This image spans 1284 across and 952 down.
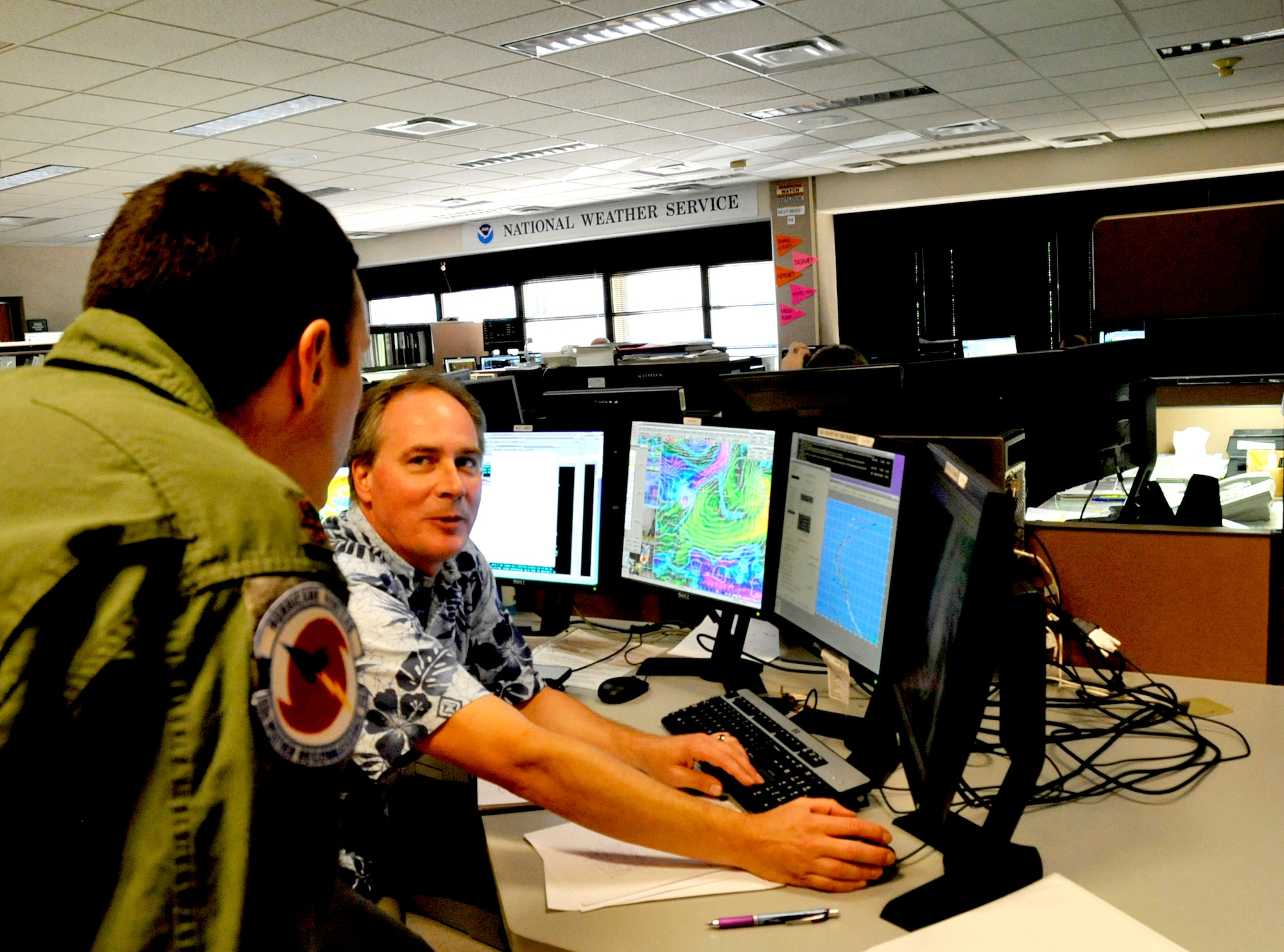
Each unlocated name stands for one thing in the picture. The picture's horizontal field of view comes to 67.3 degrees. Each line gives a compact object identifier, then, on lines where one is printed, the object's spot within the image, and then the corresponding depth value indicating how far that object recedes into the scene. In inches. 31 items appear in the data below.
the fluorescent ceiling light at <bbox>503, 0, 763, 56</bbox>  162.4
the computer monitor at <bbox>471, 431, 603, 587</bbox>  82.4
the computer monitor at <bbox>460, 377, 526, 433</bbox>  156.4
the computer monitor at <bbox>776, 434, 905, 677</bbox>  51.9
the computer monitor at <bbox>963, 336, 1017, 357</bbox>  323.0
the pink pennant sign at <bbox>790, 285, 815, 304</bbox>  391.9
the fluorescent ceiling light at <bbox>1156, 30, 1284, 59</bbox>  201.9
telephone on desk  94.3
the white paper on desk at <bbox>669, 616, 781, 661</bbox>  76.7
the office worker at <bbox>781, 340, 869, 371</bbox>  147.5
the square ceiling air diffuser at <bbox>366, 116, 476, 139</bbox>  231.3
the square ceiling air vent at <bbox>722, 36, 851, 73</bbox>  187.9
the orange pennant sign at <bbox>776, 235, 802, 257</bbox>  389.4
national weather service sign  395.5
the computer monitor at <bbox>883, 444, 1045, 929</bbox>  35.9
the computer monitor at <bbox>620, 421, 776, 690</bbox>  68.2
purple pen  39.7
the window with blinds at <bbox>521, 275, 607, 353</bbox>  454.6
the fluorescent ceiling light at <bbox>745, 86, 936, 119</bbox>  233.6
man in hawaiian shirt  43.6
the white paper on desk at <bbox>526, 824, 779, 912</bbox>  42.7
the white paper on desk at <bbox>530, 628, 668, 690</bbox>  74.8
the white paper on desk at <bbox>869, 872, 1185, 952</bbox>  35.0
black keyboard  49.2
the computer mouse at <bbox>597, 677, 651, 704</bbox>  68.7
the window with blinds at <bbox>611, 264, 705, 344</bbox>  429.7
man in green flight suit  20.4
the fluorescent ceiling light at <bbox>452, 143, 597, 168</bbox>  274.4
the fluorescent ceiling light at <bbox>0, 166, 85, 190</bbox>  254.4
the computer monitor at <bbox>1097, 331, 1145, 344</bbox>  311.9
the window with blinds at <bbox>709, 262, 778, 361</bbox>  412.2
